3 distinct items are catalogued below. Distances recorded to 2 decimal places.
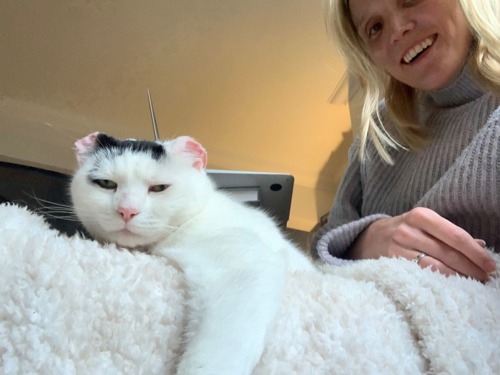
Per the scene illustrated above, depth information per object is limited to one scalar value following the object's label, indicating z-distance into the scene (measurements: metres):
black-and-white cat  0.40
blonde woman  0.68
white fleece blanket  0.38
